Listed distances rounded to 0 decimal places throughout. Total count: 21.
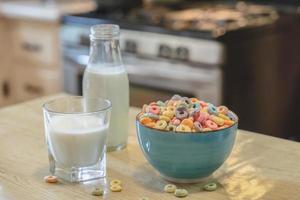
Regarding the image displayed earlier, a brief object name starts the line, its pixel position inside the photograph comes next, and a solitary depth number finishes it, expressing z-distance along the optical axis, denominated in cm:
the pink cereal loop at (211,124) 103
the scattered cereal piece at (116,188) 102
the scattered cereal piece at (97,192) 101
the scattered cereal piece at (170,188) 102
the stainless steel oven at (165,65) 192
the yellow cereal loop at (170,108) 106
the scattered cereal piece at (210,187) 102
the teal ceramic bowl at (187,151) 102
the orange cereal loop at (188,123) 102
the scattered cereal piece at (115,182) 104
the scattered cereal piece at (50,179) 106
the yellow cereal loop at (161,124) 103
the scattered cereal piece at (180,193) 101
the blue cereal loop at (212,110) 106
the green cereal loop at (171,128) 102
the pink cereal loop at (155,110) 107
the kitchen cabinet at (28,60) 247
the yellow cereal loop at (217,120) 104
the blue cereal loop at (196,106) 105
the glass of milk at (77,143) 105
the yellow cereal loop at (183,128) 102
